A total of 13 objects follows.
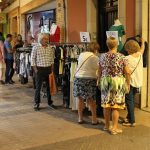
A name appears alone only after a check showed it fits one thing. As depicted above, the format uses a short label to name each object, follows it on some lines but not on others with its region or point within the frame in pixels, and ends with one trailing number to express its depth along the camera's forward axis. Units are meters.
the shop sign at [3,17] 24.66
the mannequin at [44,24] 15.42
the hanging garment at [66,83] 7.93
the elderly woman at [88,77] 6.67
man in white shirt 8.03
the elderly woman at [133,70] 6.50
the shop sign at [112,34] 7.88
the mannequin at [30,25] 18.77
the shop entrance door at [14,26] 22.88
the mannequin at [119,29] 8.16
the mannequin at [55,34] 11.56
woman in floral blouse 6.10
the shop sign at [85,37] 9.18
